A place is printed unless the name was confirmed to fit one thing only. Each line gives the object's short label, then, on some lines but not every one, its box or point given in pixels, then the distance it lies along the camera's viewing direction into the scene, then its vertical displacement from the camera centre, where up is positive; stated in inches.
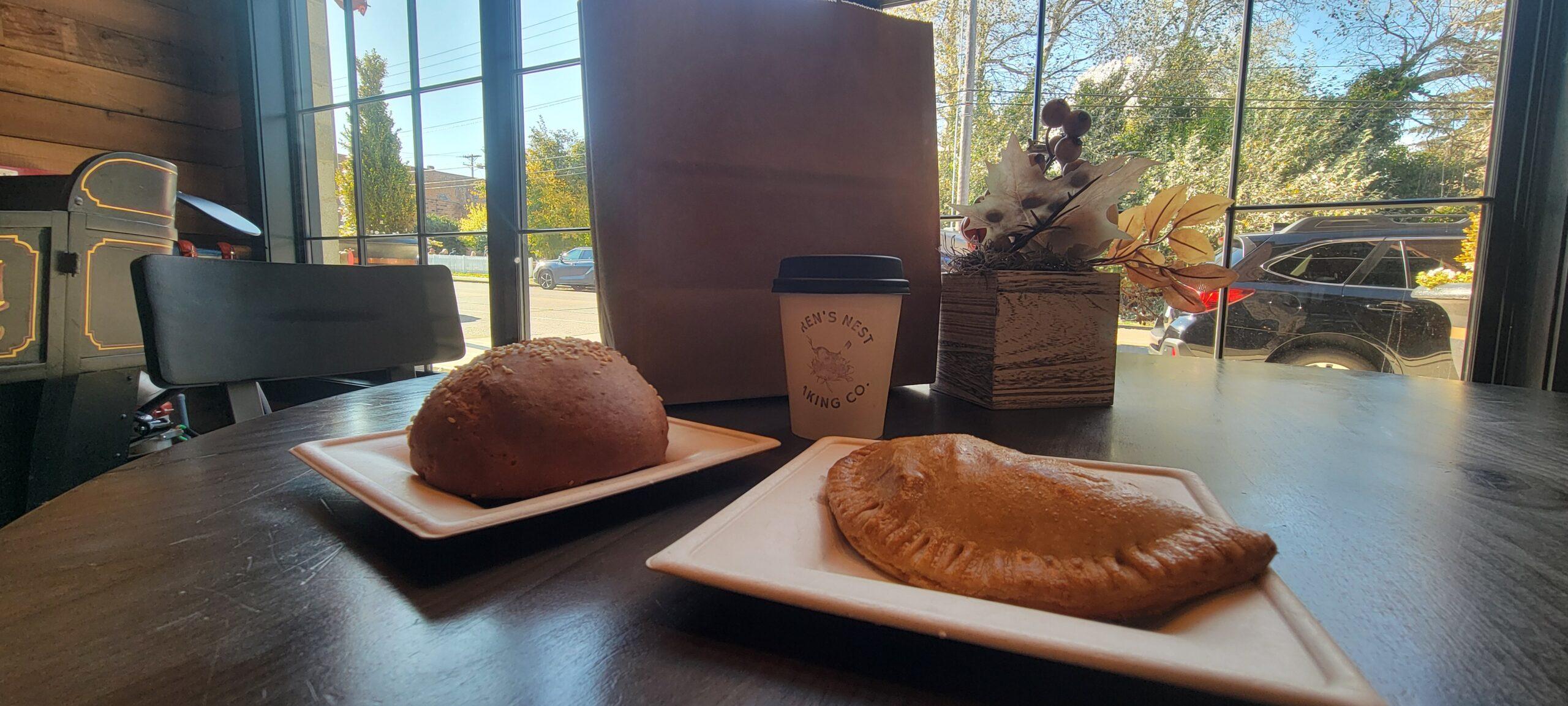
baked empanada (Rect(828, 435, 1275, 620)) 8.7 -4.3
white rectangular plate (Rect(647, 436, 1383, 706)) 6.5 -4.4
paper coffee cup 19.4 -2.0
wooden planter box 26.3 -2.6
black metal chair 34.0 -3.2
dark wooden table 7.7 -5.4
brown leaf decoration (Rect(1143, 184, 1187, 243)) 26.8 +3.6
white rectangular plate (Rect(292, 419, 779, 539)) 11.5 -4.9
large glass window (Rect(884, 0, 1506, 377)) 56.7 +16.9
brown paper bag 24.8 +5.3
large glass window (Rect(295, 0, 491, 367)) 101.8 +26.7
